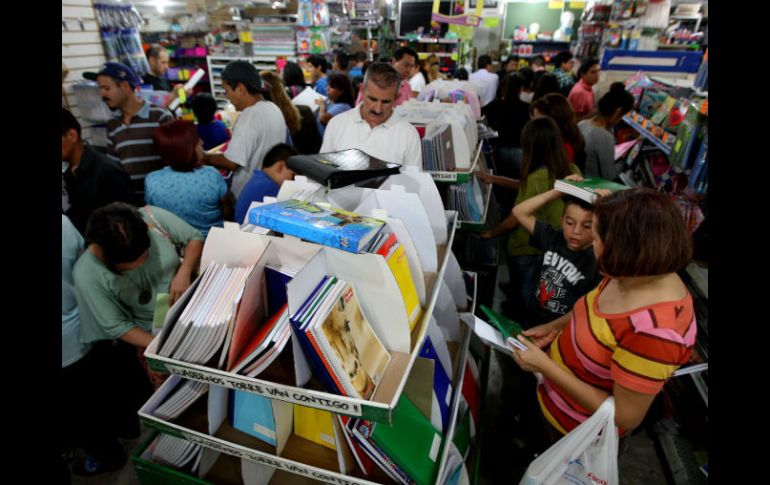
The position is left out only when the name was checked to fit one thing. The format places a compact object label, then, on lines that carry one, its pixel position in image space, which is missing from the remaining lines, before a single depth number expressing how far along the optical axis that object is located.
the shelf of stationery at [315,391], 1.08
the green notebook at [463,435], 1.79
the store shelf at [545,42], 13.01
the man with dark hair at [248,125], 3.21
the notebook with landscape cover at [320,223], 1.12
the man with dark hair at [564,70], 7.03
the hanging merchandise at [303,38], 7.64
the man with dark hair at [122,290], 1.76
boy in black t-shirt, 1.95
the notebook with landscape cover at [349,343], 1.08
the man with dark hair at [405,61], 5.95
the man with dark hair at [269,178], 2.52
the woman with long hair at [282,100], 4.19
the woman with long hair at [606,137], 3.51
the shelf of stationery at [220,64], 7.88
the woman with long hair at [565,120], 3.50
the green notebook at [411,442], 1.30
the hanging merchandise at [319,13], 7.63
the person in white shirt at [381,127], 2.67
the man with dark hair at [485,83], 7.44
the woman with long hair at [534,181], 2.60
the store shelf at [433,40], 11.98
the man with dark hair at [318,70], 6.22
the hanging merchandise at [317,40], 7.77
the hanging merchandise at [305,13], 7.44
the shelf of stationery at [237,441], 1.33
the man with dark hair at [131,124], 3.09
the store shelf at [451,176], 2.76
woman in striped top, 1.18
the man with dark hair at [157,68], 5.32
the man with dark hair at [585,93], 5.64
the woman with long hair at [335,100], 4.84
